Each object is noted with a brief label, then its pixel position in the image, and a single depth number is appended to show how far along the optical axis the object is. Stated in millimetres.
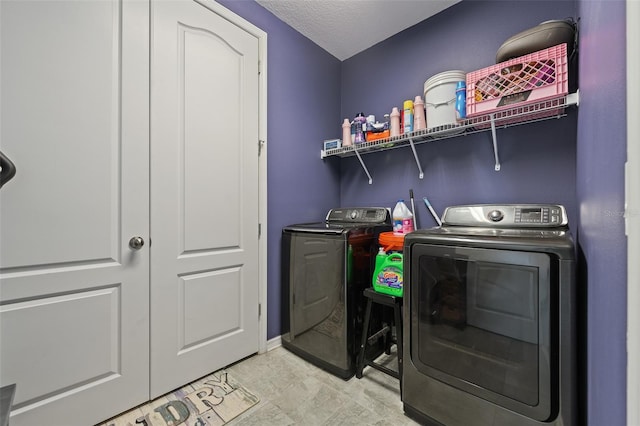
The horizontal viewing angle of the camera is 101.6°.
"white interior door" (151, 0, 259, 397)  1530
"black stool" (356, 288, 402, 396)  1522
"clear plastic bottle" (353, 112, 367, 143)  2221
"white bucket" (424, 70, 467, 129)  1748
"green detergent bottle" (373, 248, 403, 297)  1552
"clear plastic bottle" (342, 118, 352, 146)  2332
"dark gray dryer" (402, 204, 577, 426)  992
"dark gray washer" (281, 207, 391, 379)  1696
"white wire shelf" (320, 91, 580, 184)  1389
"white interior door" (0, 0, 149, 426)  1134
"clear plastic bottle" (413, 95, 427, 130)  1896
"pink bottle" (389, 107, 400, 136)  2049
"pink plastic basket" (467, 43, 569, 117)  1308
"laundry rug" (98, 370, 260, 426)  1349
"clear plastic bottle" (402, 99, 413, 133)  1934
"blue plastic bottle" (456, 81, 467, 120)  1641
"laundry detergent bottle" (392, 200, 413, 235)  1979
